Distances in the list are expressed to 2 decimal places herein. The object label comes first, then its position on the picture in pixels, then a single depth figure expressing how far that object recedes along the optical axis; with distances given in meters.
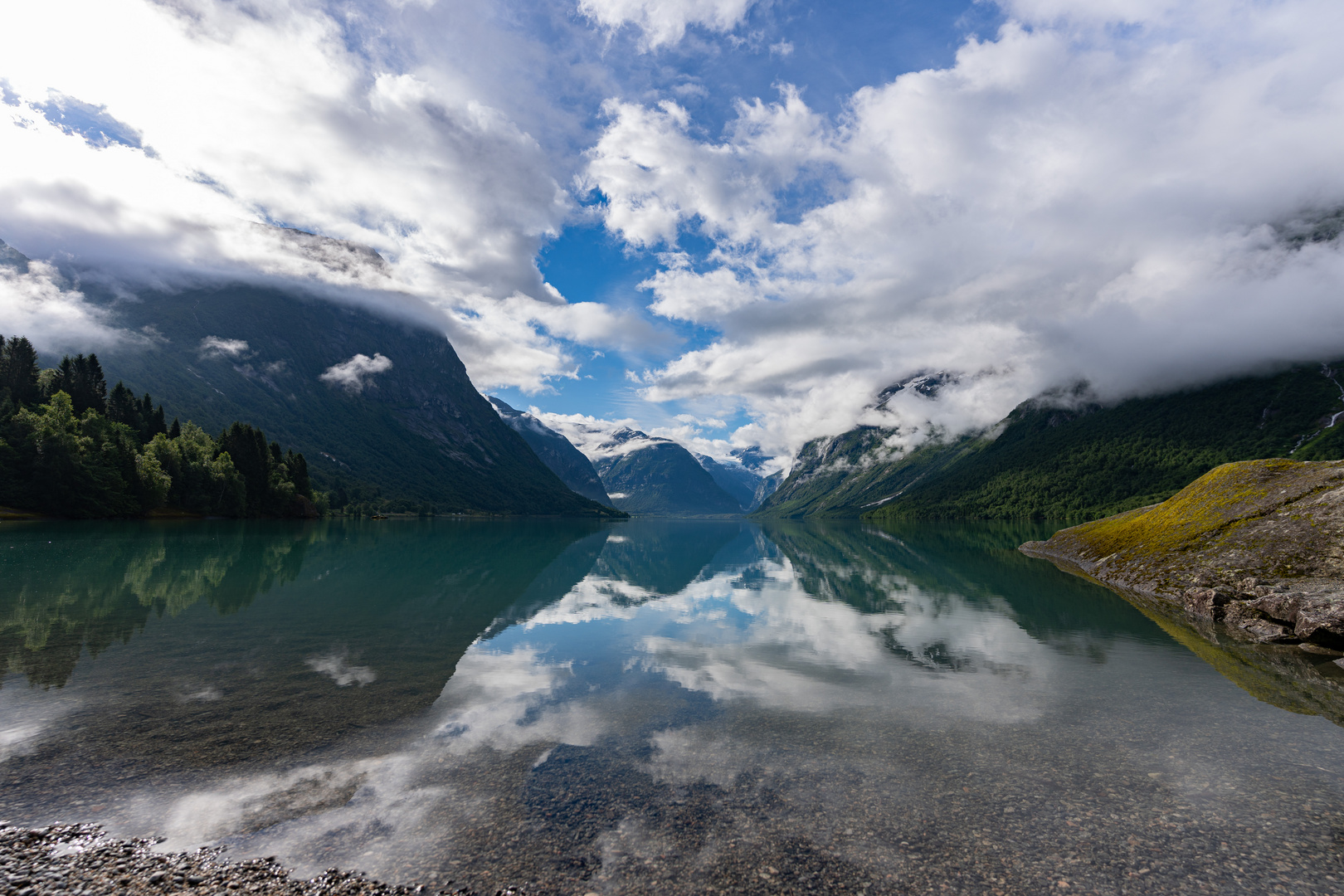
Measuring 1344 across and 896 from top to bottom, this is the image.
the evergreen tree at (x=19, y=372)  119.88
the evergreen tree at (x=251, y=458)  154.00
